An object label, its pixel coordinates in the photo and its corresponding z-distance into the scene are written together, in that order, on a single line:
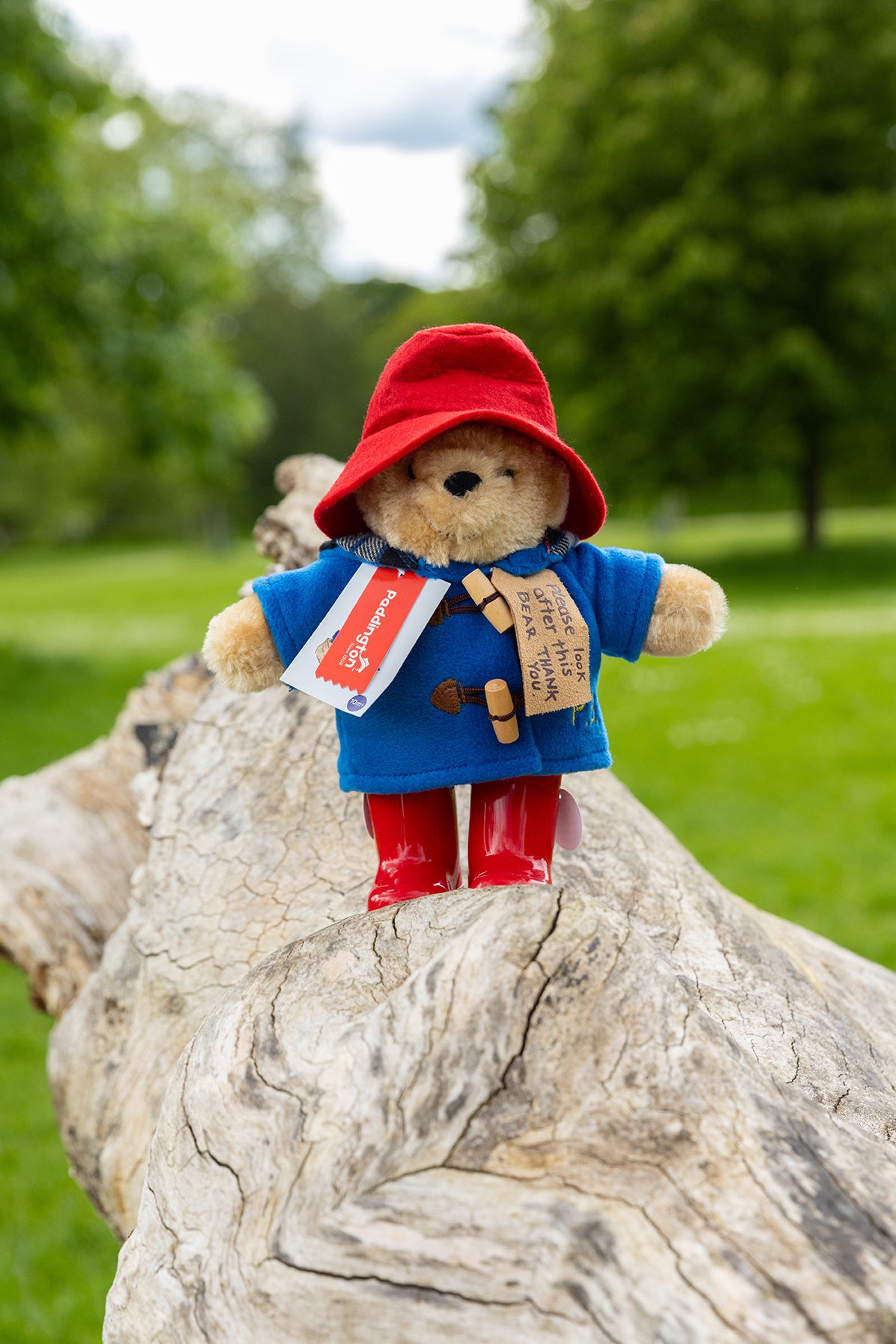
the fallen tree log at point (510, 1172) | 1.30
